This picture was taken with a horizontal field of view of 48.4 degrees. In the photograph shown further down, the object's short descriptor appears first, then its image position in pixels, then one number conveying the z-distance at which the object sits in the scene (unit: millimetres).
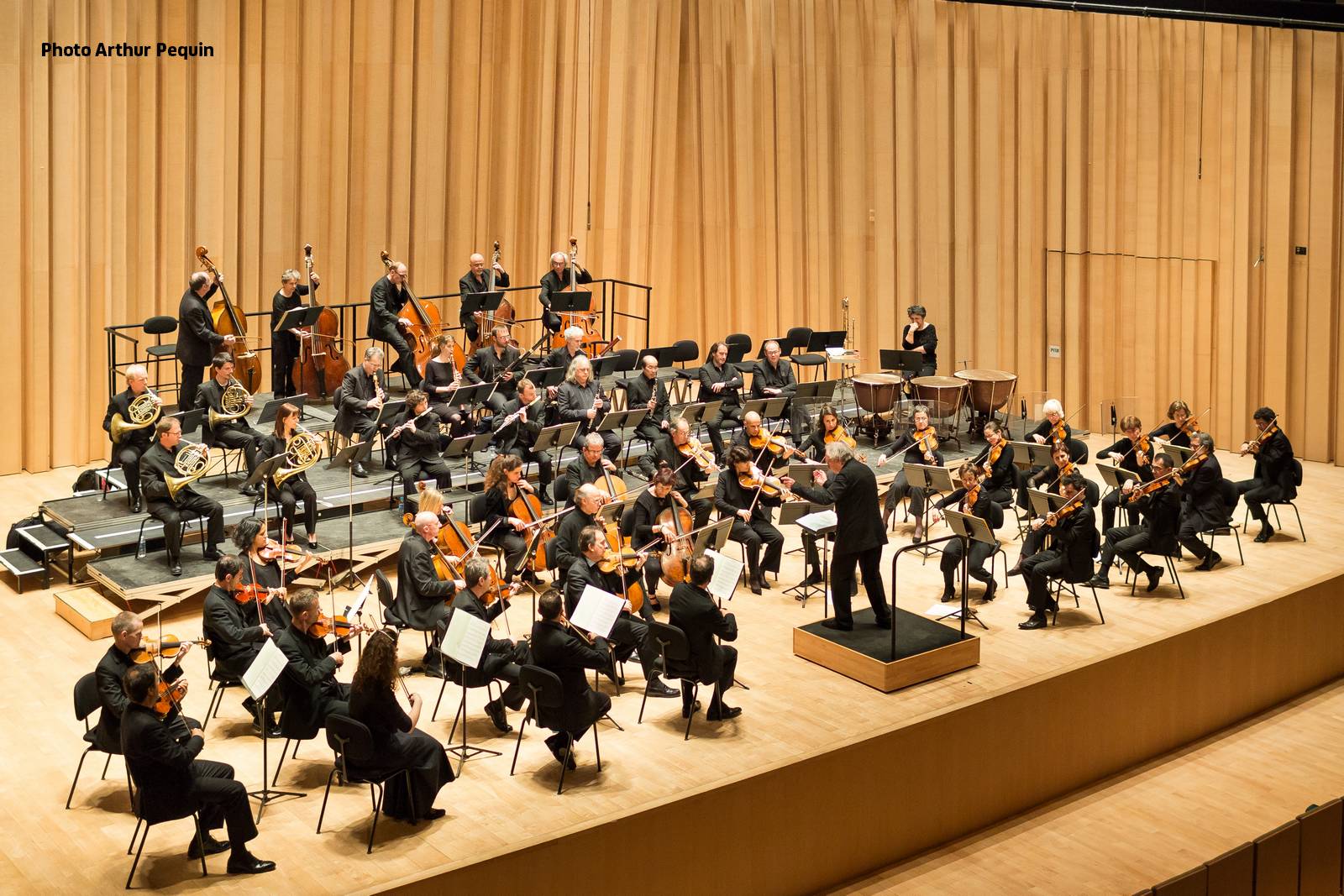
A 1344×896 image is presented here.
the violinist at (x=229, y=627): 7203
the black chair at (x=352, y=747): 6277
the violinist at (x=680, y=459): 10430
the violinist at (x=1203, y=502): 10461
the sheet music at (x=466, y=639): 6840
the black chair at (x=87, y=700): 6520
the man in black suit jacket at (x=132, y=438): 9484
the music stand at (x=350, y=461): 9423
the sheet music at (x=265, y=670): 6434
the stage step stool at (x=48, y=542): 9398
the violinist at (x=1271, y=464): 11016
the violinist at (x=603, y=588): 7996
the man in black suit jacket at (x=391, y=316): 11727
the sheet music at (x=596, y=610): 7008
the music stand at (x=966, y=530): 8797
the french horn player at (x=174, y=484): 9062
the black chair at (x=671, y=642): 7523
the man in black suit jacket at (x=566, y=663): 6953
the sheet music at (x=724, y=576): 7706
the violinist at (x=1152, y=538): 9953
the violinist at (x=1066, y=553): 9297
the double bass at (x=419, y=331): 11891
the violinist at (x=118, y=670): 6234
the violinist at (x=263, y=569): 7406
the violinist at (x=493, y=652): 7430
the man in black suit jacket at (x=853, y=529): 8609
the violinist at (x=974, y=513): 9742
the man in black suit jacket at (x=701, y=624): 7539
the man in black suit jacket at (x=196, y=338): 10648
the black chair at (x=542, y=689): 6895
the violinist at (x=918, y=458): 11055
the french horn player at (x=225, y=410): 10008
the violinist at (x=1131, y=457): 10609
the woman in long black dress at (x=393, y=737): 6297
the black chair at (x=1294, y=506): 11078
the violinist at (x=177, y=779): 5887
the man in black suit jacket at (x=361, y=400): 10477
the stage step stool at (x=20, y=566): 9406
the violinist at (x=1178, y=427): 11023
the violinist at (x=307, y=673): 6805
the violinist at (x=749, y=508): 9922
